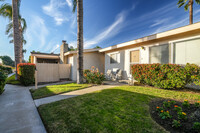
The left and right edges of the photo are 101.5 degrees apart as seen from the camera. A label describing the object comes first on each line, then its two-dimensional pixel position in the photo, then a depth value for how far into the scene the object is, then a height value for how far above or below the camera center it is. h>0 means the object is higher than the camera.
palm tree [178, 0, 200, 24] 9.46 +7.21
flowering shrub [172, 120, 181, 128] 1.73 -1.27
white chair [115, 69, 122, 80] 8.05 -1.03
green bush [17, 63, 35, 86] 6.63 -0.67
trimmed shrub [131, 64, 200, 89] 4.02 -0.56
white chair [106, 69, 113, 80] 9.10 -1.08
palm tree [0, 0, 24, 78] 8.43 +3.09
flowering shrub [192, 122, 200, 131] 1.61 -1.23
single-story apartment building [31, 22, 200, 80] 4.62 +1.09
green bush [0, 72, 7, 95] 4.29 -0.77
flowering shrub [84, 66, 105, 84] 6.84 -1.04
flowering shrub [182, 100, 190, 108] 2.54 -1.23
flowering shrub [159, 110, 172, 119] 2.02 -1.28
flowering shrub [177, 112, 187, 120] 1.96 -1.24
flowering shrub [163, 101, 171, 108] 2.55 -1.28
